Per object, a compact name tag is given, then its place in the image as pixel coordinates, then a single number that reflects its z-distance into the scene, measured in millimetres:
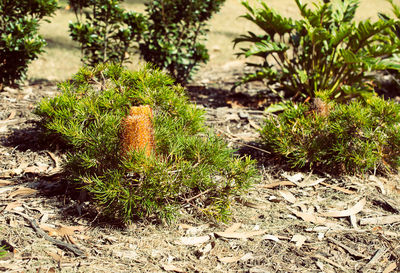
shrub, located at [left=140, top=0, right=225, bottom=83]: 4543
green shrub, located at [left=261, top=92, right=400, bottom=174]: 2887
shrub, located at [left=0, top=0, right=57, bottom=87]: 4043
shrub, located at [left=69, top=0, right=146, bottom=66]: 4219
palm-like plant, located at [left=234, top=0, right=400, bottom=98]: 3652
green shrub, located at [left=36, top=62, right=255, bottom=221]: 2148
